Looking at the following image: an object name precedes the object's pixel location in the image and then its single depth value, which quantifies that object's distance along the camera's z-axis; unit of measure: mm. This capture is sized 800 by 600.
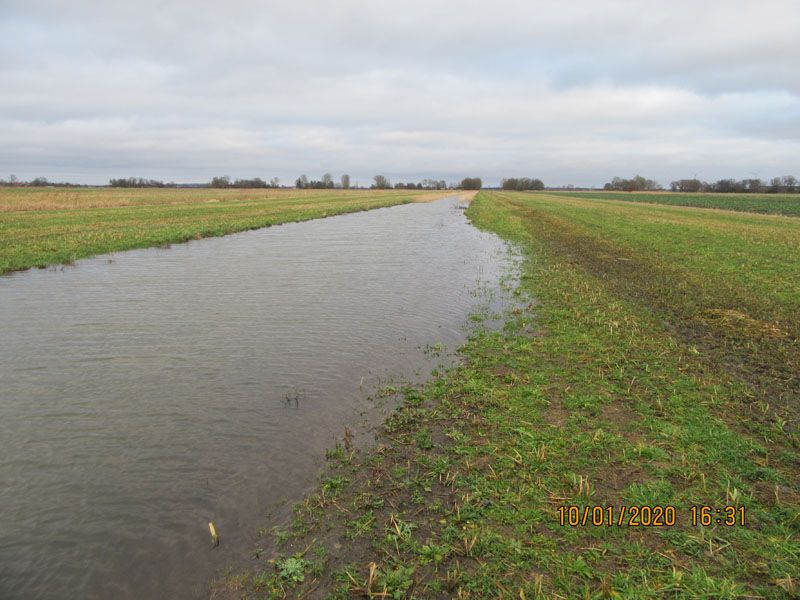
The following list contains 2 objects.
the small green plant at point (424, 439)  6176
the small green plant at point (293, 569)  4094
